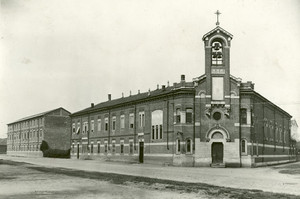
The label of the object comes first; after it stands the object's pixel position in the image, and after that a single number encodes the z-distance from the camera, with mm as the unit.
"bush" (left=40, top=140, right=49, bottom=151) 74762
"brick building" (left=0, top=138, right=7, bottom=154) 112438
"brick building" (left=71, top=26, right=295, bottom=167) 36281
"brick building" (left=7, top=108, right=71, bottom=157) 77188
